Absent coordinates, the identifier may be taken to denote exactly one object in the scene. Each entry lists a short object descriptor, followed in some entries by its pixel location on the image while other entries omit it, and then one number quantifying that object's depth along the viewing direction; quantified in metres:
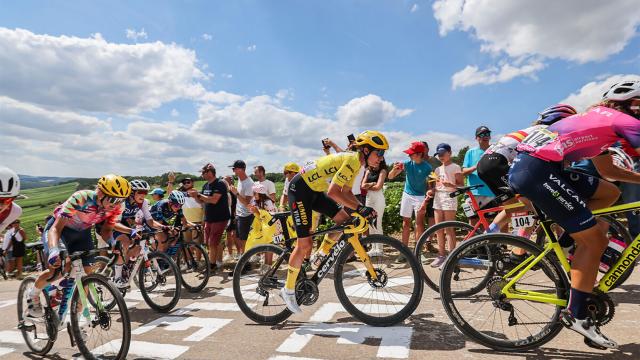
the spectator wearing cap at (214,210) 8.02
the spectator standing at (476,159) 6.64
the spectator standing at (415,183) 7.17
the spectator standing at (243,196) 8.14
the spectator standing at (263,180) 8.49
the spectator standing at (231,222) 8.82
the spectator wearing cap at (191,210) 8.67
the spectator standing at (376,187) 7.52
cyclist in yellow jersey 4.31
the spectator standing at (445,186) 6.64
